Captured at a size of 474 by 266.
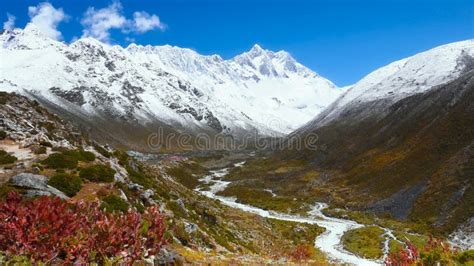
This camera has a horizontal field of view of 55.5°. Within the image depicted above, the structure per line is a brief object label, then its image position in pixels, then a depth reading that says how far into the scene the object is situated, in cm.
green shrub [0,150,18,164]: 3152
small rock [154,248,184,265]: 1396
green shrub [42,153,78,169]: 3189
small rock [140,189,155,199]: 3369
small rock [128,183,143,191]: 3432
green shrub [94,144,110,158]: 4480
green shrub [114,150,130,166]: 4528
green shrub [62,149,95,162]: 3515
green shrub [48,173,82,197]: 2711
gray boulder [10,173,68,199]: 2433
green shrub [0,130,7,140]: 4103
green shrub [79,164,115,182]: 3141
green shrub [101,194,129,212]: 2693
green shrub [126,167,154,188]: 4048
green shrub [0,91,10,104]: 5270
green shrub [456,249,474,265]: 1366
